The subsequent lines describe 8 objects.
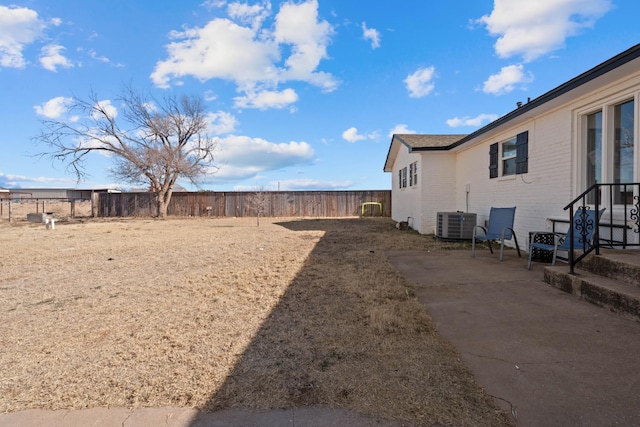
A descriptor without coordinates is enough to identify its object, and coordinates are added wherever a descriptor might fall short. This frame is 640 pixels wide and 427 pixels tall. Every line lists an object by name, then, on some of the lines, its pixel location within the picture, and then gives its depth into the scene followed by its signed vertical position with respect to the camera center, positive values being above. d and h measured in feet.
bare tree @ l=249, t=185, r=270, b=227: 70.96 +1.52
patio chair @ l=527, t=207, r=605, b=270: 14.54 -1.38
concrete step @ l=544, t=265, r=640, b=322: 9.75 -2.70
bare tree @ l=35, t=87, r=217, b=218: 66.85 +10.69
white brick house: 15.01 +3.49
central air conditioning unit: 28.19 -1.47
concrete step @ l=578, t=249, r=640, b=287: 10.78 -2.01
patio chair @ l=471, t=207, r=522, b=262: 21.08 -1.00
